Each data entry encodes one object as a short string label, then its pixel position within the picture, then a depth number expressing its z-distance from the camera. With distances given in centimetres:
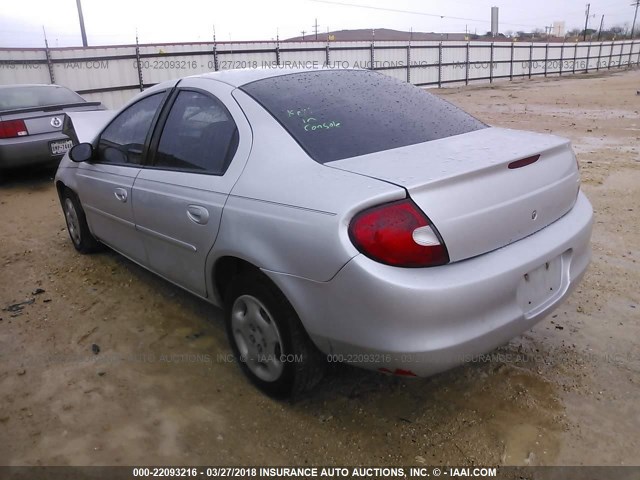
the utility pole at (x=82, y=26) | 1844
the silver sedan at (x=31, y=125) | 666
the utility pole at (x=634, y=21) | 8074
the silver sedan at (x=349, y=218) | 191
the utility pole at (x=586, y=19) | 8372
